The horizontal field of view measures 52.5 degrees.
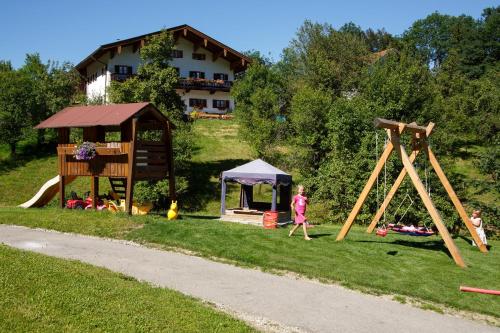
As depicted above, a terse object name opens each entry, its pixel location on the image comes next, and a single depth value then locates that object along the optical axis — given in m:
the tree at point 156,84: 30.98
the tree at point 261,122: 35.09
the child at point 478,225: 15.95
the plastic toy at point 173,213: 18.23
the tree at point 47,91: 40.59
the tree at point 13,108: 38.47
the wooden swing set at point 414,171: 13.38
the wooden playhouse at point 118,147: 19.05
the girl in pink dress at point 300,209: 15.34
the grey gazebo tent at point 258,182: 21.81
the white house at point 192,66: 52.03
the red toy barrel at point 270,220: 18.67
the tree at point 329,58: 41.09
